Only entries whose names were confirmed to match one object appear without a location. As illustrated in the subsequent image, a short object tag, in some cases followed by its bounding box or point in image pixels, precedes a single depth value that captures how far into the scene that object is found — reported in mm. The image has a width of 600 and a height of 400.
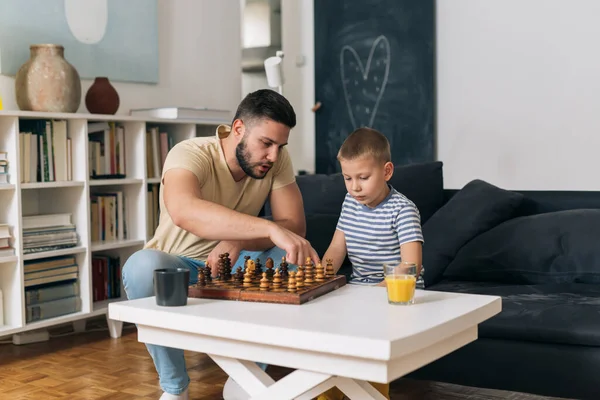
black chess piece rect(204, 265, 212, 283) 1908
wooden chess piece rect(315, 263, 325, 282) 1898
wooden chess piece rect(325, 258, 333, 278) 1963
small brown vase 3693
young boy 2275
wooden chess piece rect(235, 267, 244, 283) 1923
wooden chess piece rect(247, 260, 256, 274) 1909
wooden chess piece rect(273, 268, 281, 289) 1801
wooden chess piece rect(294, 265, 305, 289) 1798
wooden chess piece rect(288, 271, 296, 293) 1757
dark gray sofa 2215
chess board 1753
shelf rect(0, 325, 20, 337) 3132
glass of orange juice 1702
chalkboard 4879
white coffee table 1420
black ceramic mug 1707
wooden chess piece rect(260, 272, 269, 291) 1794
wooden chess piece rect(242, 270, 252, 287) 1841
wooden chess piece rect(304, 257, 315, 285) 1843
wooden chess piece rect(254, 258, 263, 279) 1977
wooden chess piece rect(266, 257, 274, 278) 1880
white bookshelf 3205
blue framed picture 3488
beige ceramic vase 3377
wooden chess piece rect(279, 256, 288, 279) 1941
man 2107
